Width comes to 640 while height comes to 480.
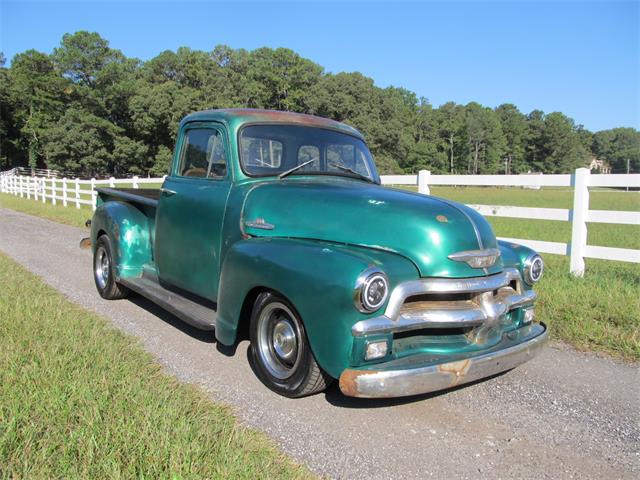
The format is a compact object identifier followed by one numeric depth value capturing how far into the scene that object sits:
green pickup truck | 2.81
